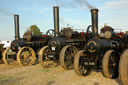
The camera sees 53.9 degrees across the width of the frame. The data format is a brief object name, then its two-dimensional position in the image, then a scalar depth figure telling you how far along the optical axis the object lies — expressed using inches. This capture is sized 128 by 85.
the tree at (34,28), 1399.7
